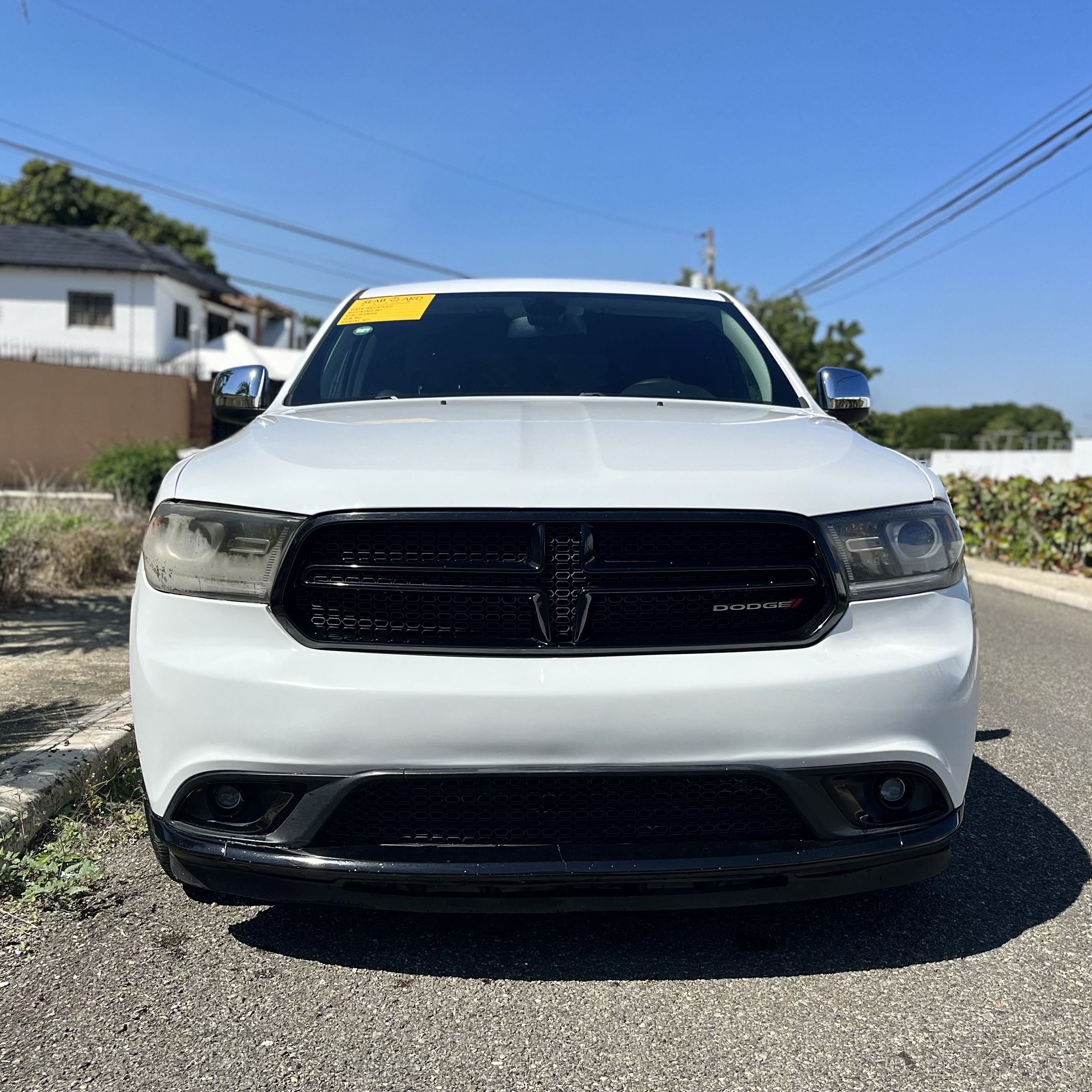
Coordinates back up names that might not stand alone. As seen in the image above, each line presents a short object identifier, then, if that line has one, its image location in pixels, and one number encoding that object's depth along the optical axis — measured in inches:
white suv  83.7
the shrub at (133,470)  411.2
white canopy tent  1328.7
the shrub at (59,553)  258.4
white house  1445.6
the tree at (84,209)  1966.0
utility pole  1681.8
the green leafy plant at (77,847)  107.3
